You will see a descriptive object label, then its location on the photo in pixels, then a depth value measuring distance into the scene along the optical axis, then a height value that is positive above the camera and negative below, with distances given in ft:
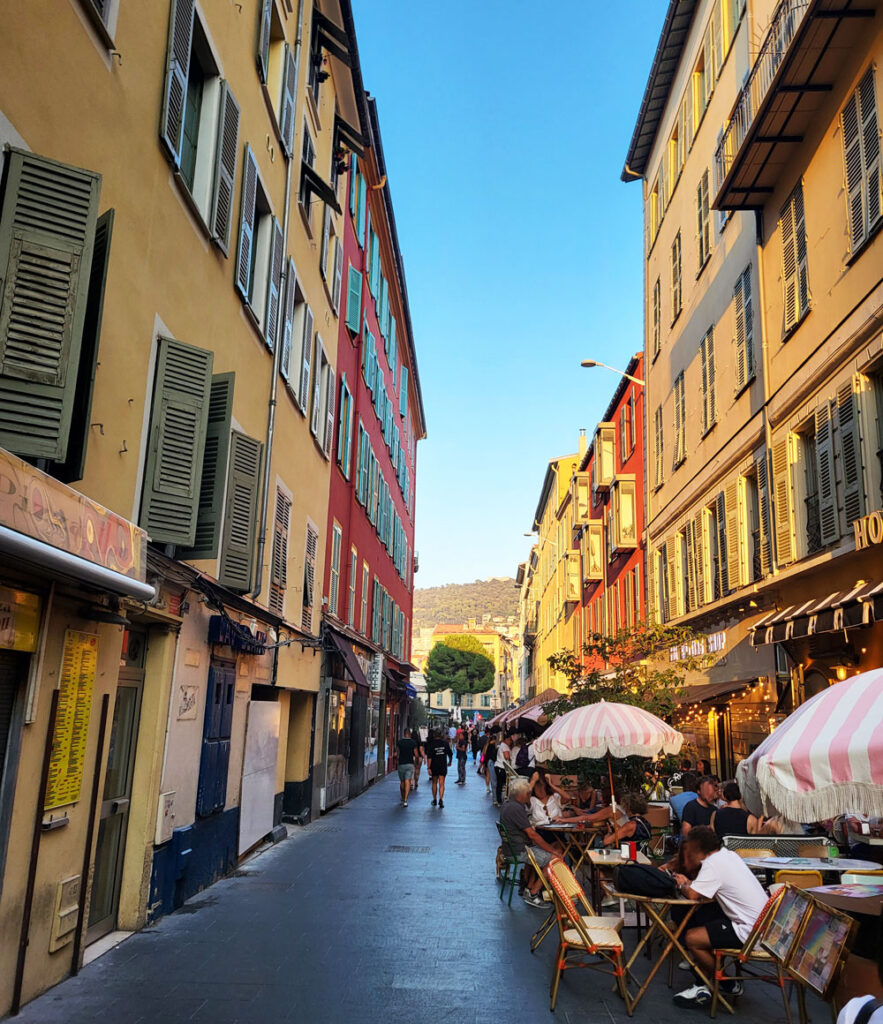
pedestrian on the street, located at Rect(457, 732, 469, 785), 103.81 -3.29
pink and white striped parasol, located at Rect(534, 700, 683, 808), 36.37 +0.13
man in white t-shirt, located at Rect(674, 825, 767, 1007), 22.22 -3.74
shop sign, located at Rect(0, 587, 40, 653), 18.48 +1.94
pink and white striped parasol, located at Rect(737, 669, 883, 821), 15.03 -0.23
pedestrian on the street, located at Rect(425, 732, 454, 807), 72.08 -2.35
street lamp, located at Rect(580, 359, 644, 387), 87.56 +34.29
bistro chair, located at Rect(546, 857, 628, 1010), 22.08 -4.78
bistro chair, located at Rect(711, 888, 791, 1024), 20.31 -4.85
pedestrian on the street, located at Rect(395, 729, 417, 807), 71.41 -2.51
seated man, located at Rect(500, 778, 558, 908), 33.42 -3.67
